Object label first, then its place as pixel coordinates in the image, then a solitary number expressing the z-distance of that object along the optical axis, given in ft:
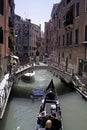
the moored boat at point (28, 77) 34.15
